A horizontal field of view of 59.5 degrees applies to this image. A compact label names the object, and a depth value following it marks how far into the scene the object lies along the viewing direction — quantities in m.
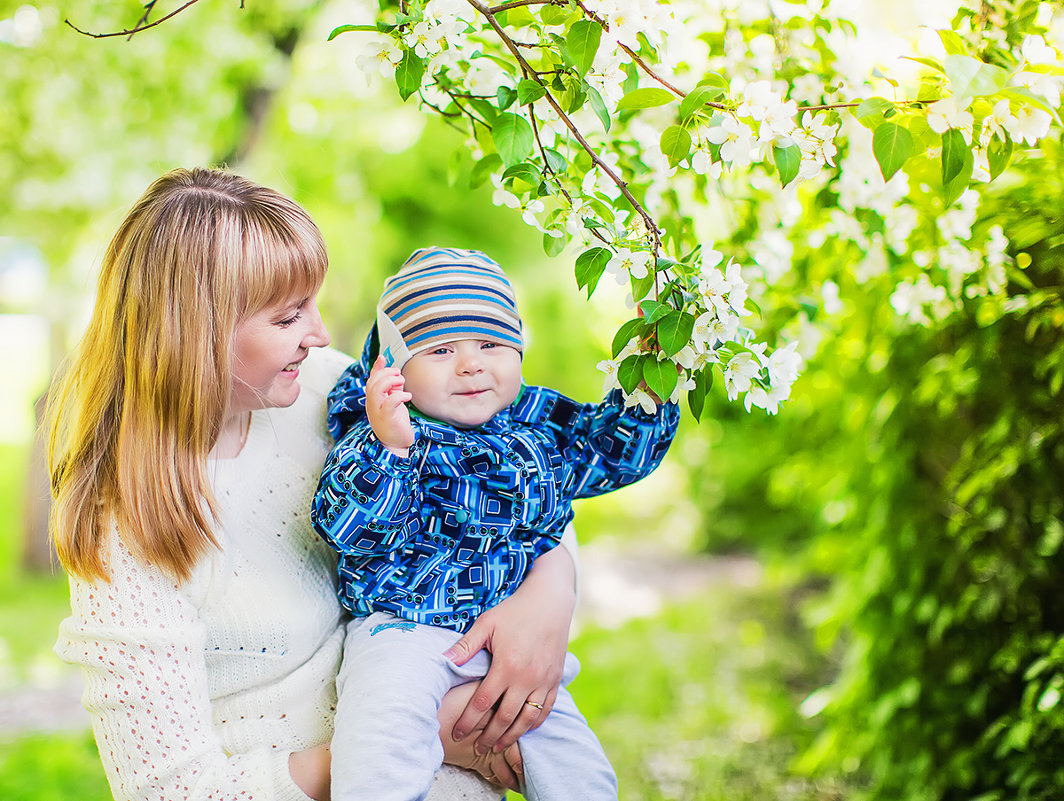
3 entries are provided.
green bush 2.10
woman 1.46
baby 1.49
